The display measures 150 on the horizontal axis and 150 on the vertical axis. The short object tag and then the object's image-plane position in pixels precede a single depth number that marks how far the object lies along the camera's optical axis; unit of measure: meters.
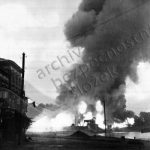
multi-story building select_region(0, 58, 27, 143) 38.00
